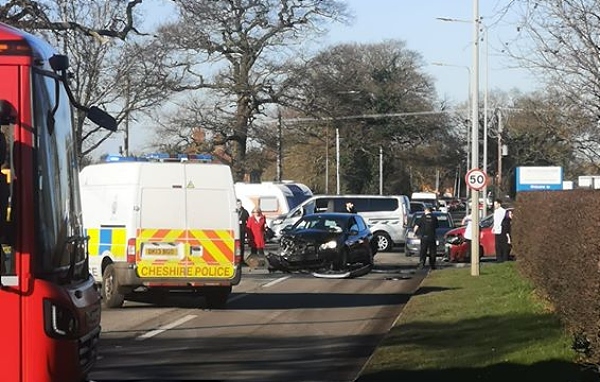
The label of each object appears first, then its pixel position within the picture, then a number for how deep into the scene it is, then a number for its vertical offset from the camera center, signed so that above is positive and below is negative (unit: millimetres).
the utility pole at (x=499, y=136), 59788 +3142
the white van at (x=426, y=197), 64400 -266
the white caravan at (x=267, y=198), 43562 -174
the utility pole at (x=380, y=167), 71125 +1739
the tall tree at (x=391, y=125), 69875 +4445
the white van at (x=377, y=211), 40875 -677
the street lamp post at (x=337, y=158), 63306 +2168
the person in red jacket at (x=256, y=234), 30047 -1120
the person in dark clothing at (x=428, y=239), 29094 -1234
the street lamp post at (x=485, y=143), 48250 +2502
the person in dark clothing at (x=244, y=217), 29938 -662
